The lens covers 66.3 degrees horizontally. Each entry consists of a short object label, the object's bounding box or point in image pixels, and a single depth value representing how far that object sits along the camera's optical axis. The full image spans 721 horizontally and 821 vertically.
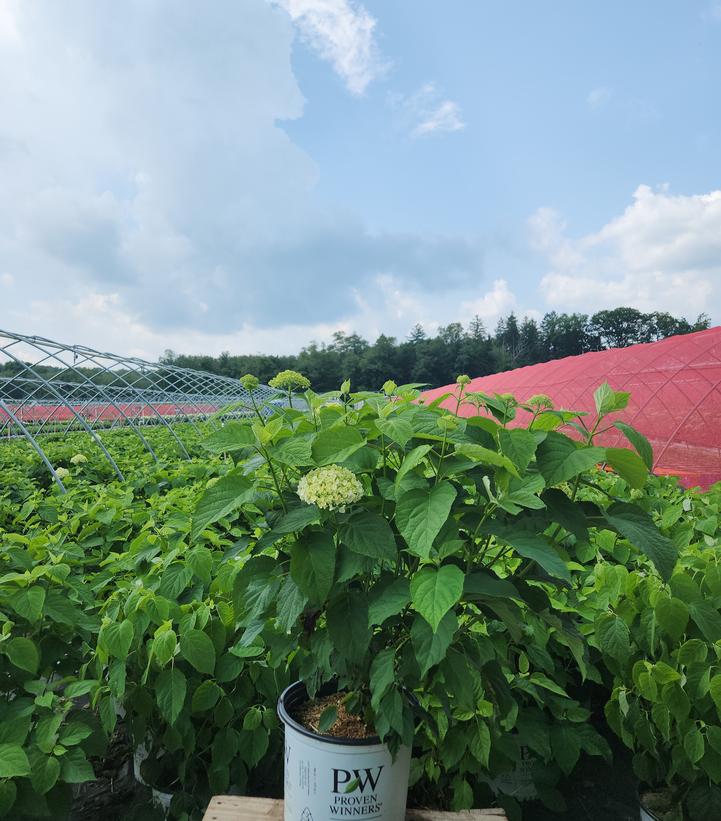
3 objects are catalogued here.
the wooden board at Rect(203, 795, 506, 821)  1.70
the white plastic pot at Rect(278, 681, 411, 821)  1.48
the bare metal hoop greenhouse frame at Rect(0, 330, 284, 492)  6.71
